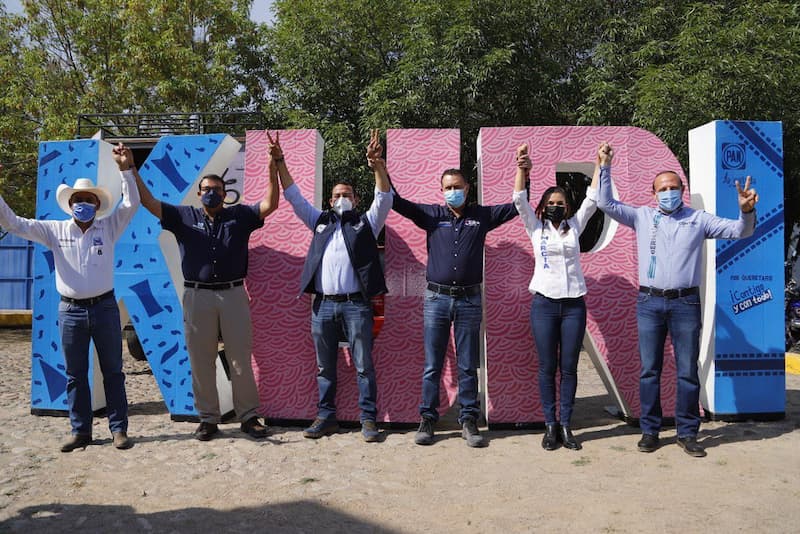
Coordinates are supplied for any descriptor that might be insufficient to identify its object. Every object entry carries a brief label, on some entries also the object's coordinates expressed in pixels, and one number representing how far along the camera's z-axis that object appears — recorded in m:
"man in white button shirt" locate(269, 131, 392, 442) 4.89
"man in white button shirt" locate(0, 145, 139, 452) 4.67
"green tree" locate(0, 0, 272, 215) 13.39
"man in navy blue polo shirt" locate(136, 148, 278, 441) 4.86
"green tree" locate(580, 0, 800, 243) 9.09
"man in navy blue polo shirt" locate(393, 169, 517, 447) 4.80
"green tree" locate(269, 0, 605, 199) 11.65
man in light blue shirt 4.58
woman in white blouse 4.69
